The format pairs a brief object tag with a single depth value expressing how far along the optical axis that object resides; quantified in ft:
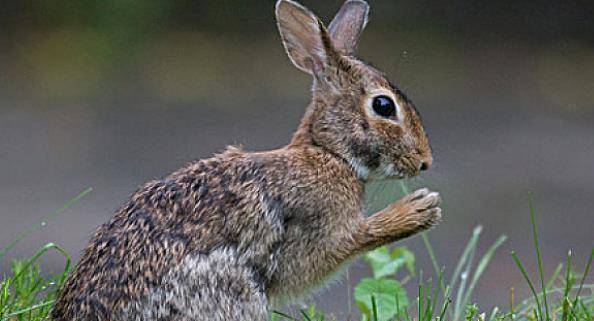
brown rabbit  25.40
